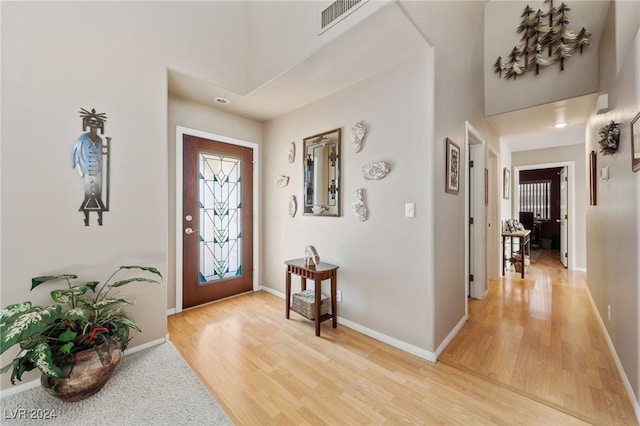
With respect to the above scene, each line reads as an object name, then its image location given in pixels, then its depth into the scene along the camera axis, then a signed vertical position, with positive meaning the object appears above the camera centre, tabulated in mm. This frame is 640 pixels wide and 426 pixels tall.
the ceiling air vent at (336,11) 1880 +1503
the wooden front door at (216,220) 3121 -88
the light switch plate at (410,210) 2217 +22
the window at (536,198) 7770 +417
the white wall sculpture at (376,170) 2383 +396
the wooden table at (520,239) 4469 -473
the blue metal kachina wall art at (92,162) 1937 +389
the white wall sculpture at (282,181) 3464 +431
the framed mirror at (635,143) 1607 +430
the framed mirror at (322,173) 2840 +449
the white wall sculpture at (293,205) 3354 +96
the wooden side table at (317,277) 2521 -635
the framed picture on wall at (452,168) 2373 +415
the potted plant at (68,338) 1412 -756
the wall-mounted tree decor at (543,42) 2970 +1977
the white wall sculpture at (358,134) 2564 +768
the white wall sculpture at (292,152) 3354 +772
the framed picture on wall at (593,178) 2865 +377
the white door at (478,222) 3500 -132
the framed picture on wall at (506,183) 4914 +575
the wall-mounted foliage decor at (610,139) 2078 +587
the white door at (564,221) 5309 -188
